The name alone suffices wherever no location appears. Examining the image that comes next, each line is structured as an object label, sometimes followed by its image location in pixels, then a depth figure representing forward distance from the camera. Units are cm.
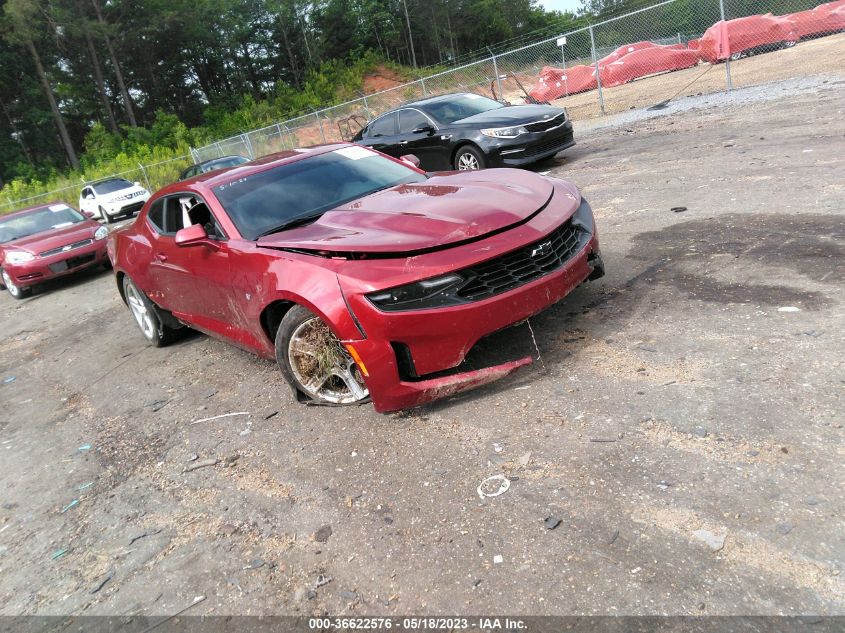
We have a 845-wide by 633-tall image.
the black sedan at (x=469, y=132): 1038
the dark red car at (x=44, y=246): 1134
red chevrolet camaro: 349
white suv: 2188
